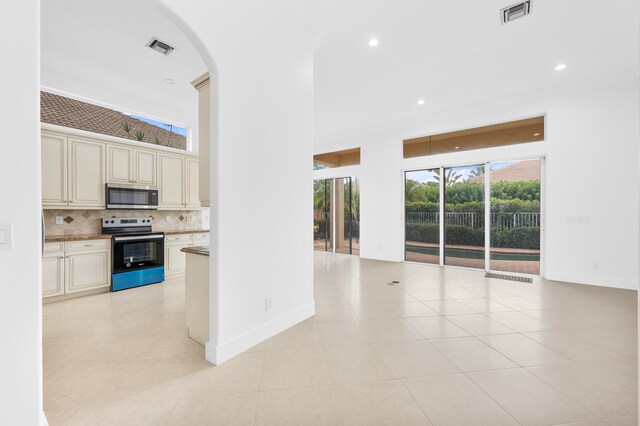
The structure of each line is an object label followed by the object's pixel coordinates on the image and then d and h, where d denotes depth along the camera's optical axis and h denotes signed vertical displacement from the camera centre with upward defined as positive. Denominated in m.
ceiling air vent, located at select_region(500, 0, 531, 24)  2.93 +2.26
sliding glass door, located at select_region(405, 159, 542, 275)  5.30 -0.08
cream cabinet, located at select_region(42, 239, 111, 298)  3.73 -0.80
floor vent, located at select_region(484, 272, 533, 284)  4.92 -1.25
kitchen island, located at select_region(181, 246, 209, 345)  2.48 -0.77
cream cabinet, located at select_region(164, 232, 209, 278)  5.02 -0.75
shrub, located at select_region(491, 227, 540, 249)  5.27 -0.53
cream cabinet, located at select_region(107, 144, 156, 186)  4.45 +0.83
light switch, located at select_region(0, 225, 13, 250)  1.15 -0.11
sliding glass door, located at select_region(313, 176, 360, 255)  7.82 -0.09
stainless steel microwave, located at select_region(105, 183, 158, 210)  4.41 +0.27
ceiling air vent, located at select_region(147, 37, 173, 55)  3.48 +2.22
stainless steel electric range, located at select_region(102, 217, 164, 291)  4.32 -0.68
